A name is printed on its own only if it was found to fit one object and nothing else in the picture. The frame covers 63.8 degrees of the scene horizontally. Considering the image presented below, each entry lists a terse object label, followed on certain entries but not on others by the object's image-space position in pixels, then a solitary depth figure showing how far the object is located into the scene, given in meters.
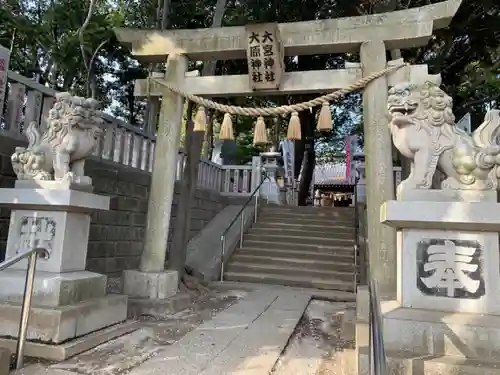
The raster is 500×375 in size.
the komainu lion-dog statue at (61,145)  4.10
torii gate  4.86
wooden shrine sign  5.32
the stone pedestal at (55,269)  3.64
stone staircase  7.98
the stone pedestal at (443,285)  2.85
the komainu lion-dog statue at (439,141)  3.21
